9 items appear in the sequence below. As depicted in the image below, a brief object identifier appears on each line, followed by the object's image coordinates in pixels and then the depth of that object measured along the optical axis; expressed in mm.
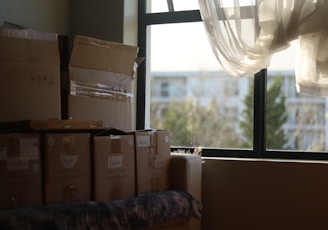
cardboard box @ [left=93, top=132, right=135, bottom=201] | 2271
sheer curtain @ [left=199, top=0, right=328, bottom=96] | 2719
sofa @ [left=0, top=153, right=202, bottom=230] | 1874
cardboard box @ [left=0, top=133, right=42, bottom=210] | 1978
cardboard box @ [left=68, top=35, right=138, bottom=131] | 2547
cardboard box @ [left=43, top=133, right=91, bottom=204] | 2113
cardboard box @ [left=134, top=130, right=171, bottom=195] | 2504
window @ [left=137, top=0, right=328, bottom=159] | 3076
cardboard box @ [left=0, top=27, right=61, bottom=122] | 2238
